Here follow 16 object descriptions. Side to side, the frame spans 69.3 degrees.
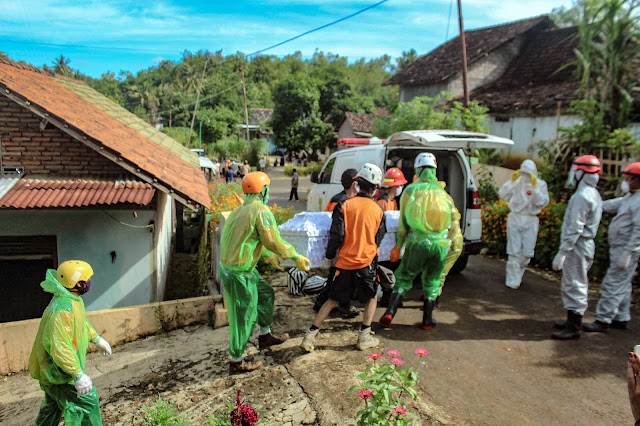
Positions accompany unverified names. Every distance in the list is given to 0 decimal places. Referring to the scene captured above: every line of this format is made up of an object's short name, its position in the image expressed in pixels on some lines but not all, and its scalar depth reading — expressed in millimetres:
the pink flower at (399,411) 2752
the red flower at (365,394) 2881
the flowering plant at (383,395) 2855
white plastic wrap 5172
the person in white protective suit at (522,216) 6645
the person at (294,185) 20000
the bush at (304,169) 30905
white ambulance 6191
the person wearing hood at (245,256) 4238
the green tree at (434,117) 14180
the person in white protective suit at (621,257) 5121
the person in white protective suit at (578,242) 4980
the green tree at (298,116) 33312
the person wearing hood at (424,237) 5047
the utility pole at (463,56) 14797
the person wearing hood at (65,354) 3156
